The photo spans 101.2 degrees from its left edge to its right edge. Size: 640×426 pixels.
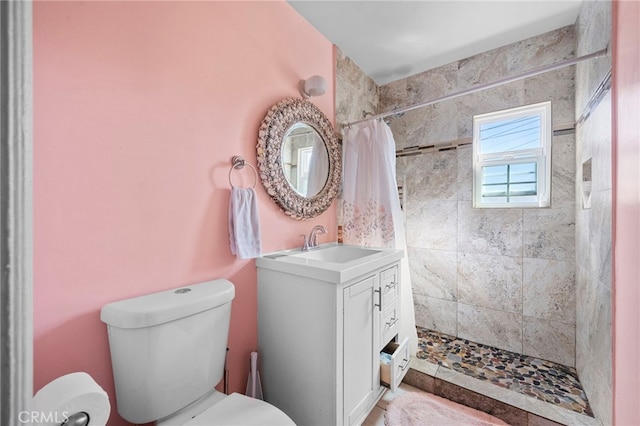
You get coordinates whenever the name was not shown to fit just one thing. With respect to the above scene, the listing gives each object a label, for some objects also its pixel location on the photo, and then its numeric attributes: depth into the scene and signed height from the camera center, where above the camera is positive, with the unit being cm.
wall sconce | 171 +83
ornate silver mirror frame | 152 +35
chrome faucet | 180 -18
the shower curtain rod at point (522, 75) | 123 +74
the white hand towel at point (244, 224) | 132 -7
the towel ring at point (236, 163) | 137 +25
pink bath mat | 147 -118
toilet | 90 -56
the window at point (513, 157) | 203 +45
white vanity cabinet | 120 -62
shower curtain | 191 +11
